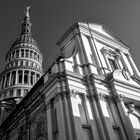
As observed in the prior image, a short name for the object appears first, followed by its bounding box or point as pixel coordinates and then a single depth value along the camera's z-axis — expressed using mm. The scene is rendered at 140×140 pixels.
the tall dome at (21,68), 42219
